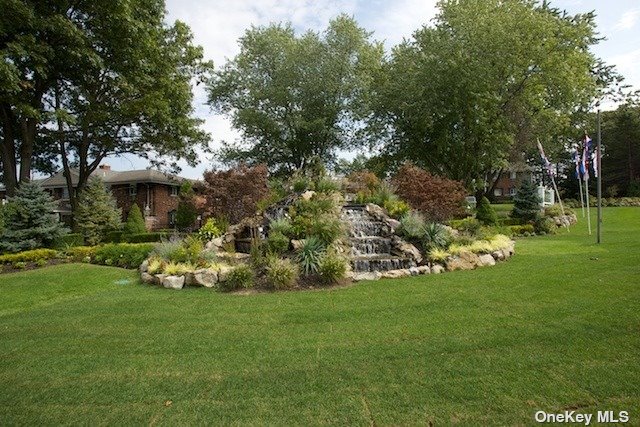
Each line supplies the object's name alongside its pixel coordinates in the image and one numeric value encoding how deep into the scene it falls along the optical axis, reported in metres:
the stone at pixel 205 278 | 8.72
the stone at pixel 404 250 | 10.10
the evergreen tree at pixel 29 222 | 13.60
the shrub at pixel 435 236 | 10.48
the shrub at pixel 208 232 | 11.87
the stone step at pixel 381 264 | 9.69
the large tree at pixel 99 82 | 15.20
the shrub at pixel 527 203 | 18.66
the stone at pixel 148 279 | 9.14
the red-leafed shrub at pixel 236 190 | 11.88
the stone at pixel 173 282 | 8.62
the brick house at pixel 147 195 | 30.14
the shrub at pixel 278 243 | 9.98
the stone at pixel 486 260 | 9.81
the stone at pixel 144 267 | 9.72
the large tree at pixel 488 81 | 20.45
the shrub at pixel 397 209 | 12.70
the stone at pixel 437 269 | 9.30
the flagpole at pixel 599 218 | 12.43
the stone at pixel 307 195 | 12.25
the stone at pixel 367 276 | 8.91
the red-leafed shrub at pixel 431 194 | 12.58
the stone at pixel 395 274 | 9.00
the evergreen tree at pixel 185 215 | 20.96
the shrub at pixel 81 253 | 12.52
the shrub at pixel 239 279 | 8.28
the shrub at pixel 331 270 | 8.48
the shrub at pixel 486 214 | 17.92
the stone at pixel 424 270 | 9.27
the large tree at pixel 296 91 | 25.28
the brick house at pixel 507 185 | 53.57
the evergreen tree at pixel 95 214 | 18.89
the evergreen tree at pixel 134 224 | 18.45
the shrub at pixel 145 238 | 17.19
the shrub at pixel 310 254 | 8.91
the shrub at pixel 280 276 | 8.19
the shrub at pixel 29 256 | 11.96
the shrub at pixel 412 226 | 10.97
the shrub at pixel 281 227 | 10.58
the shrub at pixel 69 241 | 14.48
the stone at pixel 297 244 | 9.76
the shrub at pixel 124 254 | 11.58
